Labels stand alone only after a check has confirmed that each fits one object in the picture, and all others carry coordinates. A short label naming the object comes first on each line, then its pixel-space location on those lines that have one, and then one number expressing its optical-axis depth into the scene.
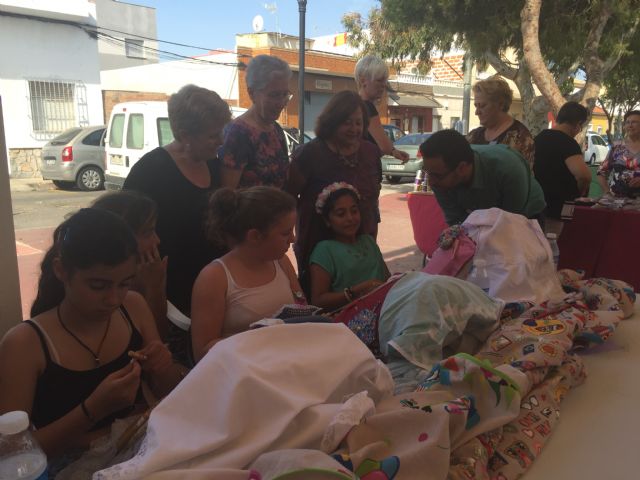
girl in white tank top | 1.81
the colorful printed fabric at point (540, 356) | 1.32
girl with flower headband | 2.38
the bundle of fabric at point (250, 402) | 1.08
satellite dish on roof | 21.36
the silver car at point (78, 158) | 11.23
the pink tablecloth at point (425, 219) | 4.27
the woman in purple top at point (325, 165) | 2.63
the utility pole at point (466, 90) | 12.62
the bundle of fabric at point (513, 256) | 2.19
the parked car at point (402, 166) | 13.47
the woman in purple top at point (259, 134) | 2.53
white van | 9.20
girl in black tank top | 1.34
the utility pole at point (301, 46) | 5.72
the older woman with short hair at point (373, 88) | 3.26
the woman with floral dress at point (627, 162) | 4.59
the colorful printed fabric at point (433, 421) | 1.17
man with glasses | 2.55
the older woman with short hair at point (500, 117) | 3.38
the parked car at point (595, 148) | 19.53
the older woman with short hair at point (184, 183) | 2.22
